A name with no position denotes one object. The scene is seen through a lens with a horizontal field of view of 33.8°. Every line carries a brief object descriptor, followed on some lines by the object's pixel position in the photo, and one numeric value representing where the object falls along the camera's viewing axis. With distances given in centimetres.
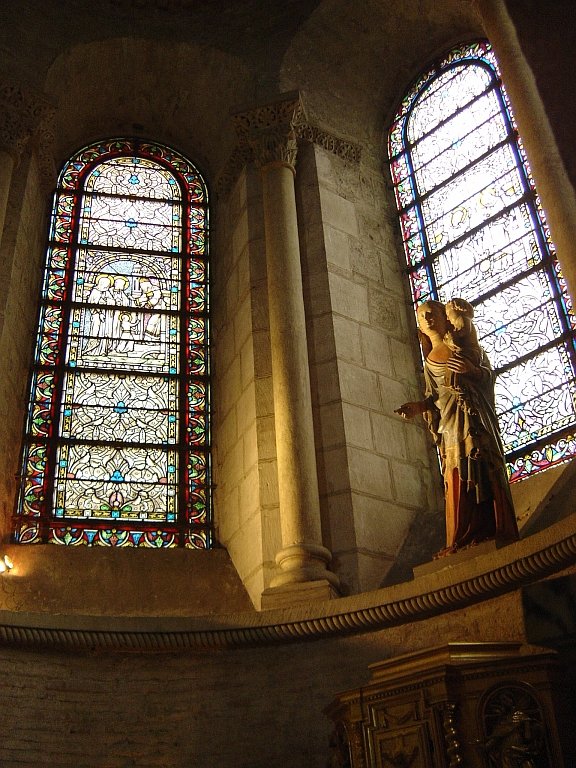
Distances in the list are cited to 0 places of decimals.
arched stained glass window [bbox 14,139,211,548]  725
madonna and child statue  570
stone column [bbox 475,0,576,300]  548
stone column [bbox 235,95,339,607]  627
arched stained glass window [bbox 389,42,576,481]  683
